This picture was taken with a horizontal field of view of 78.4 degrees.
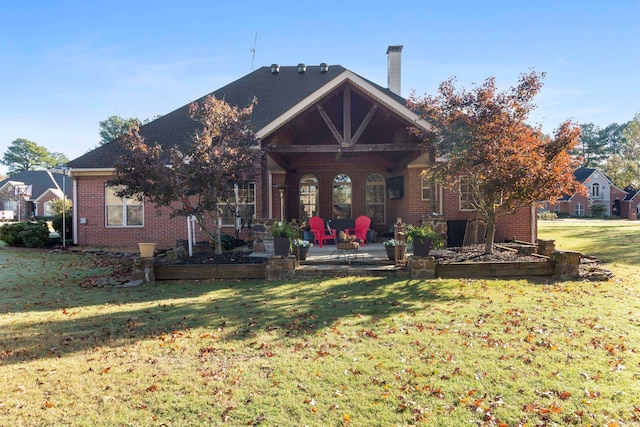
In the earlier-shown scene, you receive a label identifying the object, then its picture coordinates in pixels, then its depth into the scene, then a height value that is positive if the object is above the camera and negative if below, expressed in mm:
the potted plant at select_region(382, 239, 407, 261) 8516 -796
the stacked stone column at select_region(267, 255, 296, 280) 8062 -1122
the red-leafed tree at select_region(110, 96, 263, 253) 8555 +1117
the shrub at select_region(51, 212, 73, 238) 14750 -313
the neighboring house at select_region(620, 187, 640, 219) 48562 +615
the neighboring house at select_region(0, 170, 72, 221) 44562 +2521
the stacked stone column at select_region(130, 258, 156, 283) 8031 -1154
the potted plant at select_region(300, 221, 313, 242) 12836 -717
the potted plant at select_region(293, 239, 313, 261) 8836 -800
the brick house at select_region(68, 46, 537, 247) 10469 +1685
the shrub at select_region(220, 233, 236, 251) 11758 -851
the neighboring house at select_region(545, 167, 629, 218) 50781 +1572
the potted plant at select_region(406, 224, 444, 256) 8141 -563
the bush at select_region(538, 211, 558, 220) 39906 -539
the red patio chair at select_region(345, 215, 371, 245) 12108 -455
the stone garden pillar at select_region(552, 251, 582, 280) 7965 -1114
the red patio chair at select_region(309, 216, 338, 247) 12086 -497
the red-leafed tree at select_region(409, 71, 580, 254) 8016 +1466
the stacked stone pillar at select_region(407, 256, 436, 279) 7984 -1141
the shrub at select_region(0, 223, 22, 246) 13938 -626
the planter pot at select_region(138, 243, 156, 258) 8679 -783
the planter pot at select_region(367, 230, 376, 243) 13633 -789
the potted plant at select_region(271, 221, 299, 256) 8602 -559
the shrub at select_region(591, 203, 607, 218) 47619 -93
